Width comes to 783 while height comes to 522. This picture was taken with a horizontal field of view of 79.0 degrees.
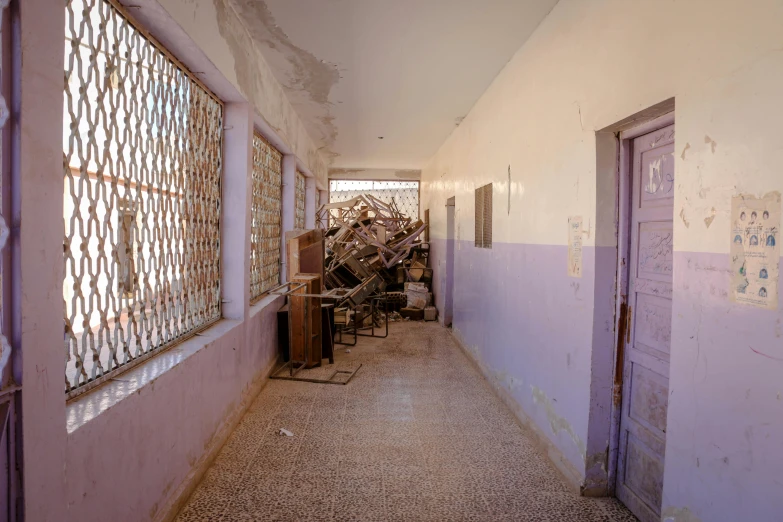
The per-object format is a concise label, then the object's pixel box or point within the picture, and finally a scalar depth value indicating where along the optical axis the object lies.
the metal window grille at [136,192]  1.90
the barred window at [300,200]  7.71
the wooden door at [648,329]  2.29
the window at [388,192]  13.96
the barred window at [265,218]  4.84
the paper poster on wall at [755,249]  1.47
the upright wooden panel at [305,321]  5.04
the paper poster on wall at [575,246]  2.81
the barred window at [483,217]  5.02
